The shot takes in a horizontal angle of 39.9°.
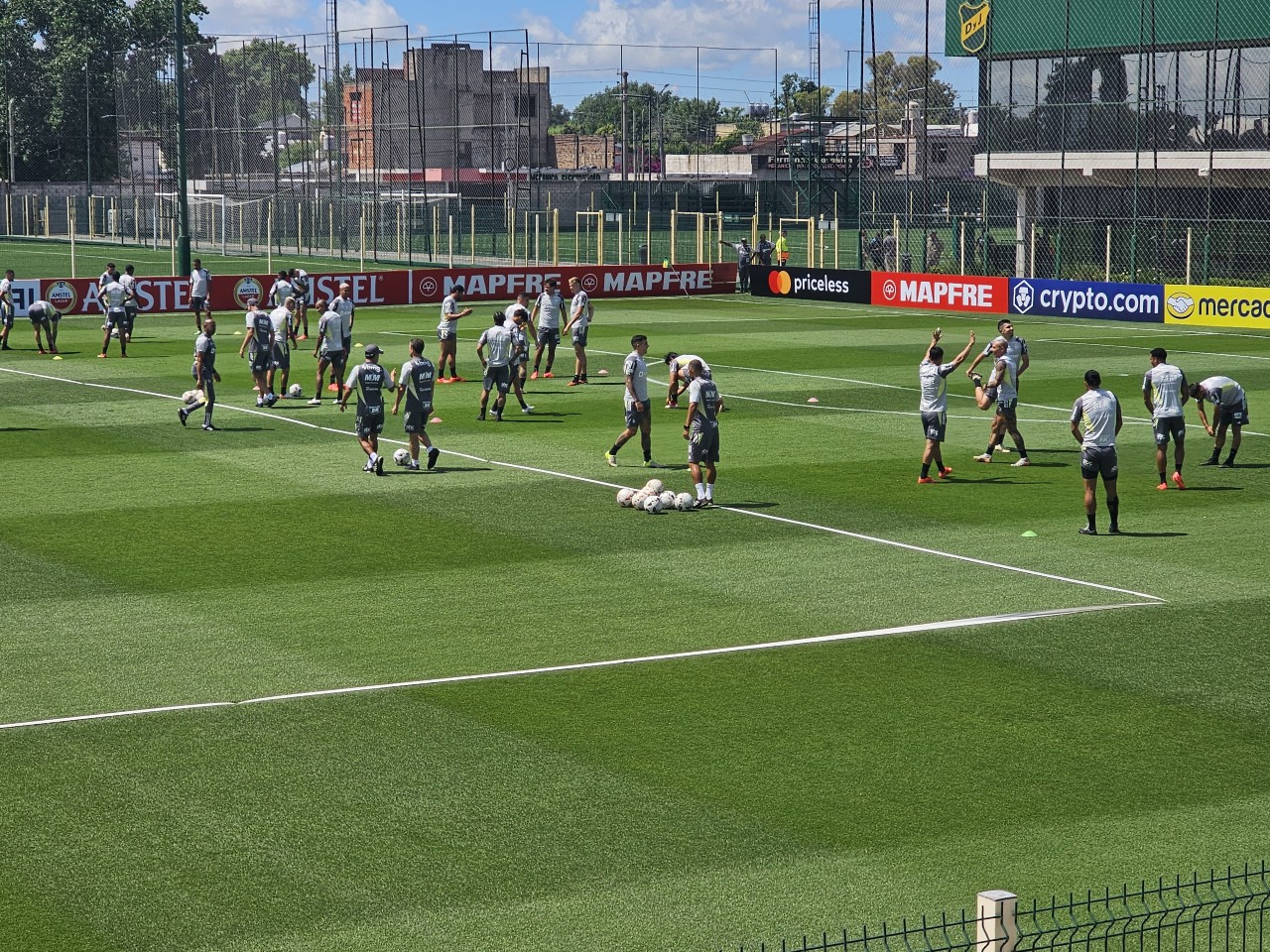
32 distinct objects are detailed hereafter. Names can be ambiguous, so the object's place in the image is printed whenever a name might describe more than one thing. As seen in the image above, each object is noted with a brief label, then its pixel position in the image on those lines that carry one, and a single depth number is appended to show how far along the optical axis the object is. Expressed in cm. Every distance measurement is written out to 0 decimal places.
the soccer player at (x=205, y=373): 2827
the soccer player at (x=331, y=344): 3183
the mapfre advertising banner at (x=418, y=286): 5212
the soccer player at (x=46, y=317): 4147
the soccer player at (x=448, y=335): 3384
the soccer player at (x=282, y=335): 3212
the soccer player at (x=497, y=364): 2967
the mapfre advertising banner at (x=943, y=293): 5331
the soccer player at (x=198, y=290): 4809
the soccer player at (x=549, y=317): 3606
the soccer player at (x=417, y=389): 2448
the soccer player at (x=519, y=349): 3064
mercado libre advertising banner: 4734
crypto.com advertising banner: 4978
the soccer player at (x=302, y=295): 4341
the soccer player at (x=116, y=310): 4072
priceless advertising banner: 5775
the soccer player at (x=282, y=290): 4394
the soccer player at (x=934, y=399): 2362
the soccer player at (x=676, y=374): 2473
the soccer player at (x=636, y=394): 2483
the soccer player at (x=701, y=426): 2214
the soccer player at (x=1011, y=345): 2575
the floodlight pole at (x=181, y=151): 5148
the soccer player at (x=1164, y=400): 2356
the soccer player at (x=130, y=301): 4116
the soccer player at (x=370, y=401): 2434
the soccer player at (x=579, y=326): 3519
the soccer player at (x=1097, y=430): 2019
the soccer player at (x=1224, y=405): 2505
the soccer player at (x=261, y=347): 3166
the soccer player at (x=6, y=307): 4206
